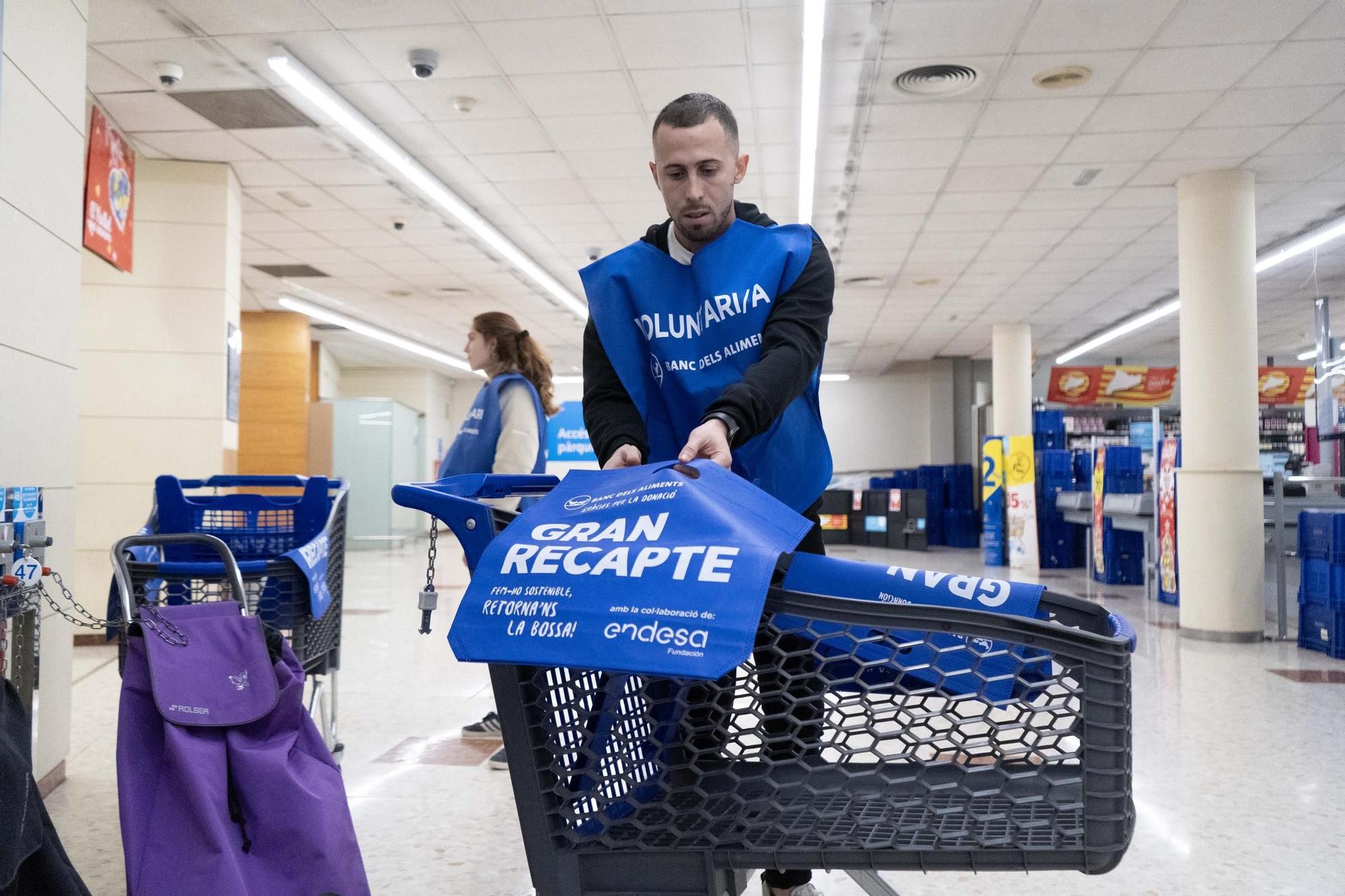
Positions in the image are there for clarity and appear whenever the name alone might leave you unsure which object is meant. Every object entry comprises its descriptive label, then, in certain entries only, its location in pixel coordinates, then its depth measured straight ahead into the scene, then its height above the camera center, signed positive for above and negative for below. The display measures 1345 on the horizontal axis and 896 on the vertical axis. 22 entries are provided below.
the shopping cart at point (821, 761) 0.89 -0.27
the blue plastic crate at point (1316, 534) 5.71 -0.35
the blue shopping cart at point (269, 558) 2.46 -0.22
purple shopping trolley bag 1.66 -0.50
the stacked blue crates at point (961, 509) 16.56 -0.59
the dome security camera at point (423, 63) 5.41 +2.17
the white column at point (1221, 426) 6.52 +0.30
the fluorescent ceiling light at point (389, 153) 5.62 +2.11
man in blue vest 1.30 +0.20
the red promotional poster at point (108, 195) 5.79 +1.65
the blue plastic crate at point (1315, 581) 5.64 -0.60
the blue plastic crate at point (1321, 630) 5.55 -0.87
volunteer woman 3.43 +0.21
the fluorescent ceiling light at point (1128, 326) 12.48 +1.95
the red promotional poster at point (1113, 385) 13.59 +1.15
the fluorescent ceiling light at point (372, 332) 12.69 +2.01
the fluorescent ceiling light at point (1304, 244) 8.60 +1.99
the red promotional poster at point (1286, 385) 12.79 +1.08
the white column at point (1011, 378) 13.33 +1.22
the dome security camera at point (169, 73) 5.62 +2.19
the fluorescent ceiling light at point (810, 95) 4.91 +2.12
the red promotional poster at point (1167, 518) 7.52 -0.33
